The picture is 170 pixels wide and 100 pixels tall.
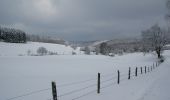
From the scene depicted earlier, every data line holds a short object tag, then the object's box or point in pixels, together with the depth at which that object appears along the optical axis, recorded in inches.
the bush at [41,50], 4537.6
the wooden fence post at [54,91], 265.7
